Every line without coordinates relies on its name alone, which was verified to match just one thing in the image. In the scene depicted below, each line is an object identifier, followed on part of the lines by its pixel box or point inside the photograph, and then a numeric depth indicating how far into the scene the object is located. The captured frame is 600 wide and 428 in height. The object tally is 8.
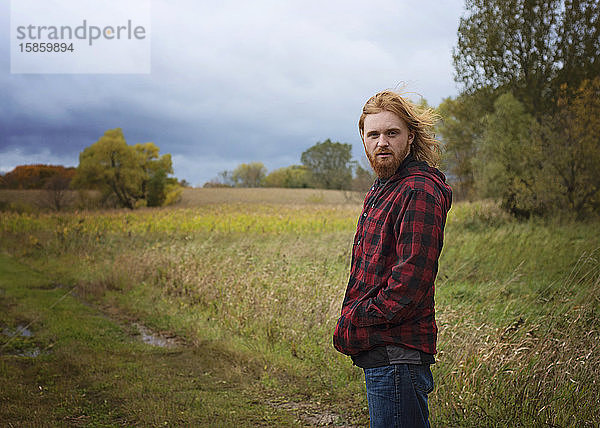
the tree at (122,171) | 19.58
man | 1.86
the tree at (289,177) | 49.56
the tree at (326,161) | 45.16
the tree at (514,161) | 14.16
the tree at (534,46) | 15.22
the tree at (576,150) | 12.72
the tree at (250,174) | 52.53
